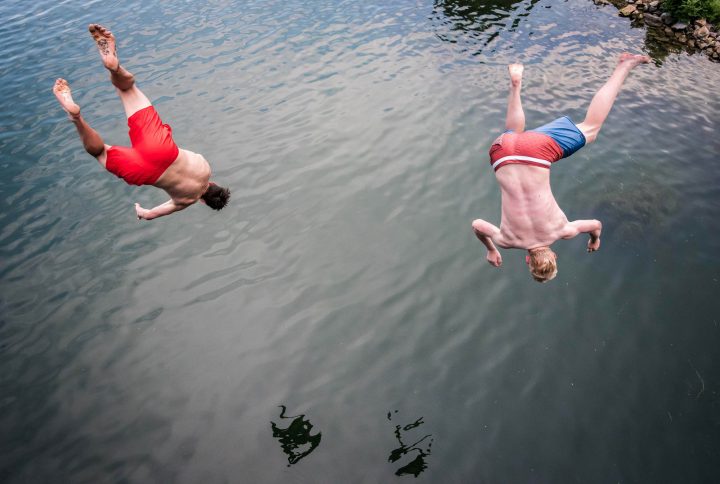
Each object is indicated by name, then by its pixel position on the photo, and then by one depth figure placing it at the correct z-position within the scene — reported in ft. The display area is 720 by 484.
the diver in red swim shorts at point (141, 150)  16.17
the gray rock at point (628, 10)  49.01
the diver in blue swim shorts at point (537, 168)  16.70
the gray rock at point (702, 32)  43.69
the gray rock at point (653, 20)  47.54
